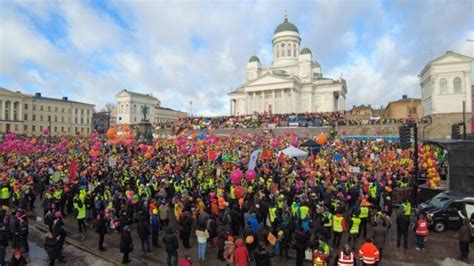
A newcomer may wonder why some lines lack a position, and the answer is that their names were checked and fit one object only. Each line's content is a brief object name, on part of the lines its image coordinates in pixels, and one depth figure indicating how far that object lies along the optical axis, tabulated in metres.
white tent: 23.33
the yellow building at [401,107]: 88.31
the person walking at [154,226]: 11.26
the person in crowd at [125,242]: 9.66
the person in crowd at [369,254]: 7.95
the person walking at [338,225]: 10.27
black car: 11.88
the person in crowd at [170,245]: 9.16
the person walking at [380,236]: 9.38
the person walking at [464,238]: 9.56
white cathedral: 79.12
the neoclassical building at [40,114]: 84.25
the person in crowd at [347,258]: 7.61
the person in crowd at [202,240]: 9.80
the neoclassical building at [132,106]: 103.00
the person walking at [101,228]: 10.85
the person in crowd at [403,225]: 10.52
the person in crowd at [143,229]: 10.39
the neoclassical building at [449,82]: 52.94
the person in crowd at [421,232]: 10.34
